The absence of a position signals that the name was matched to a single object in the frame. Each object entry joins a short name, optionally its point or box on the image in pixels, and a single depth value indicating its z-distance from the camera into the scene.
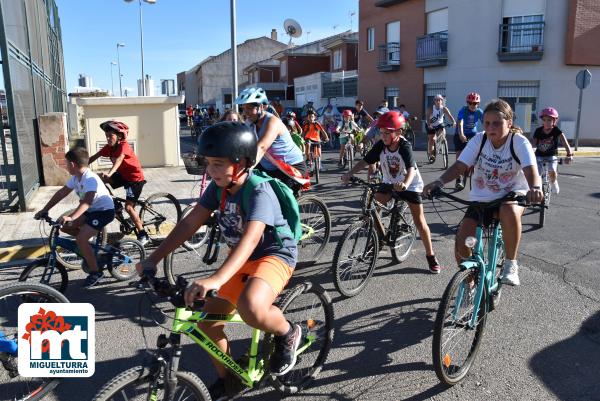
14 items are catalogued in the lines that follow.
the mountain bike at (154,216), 6.31
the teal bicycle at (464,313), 3.30
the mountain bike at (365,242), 4.96
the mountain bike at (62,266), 4.94
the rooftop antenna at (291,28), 52.12
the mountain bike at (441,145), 14.27
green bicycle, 2.36
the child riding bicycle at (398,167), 5.32
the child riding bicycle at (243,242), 2.67
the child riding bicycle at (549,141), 8.27
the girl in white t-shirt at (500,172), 4.07
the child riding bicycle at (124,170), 6.45
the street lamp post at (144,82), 29.40
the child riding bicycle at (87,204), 5.06
